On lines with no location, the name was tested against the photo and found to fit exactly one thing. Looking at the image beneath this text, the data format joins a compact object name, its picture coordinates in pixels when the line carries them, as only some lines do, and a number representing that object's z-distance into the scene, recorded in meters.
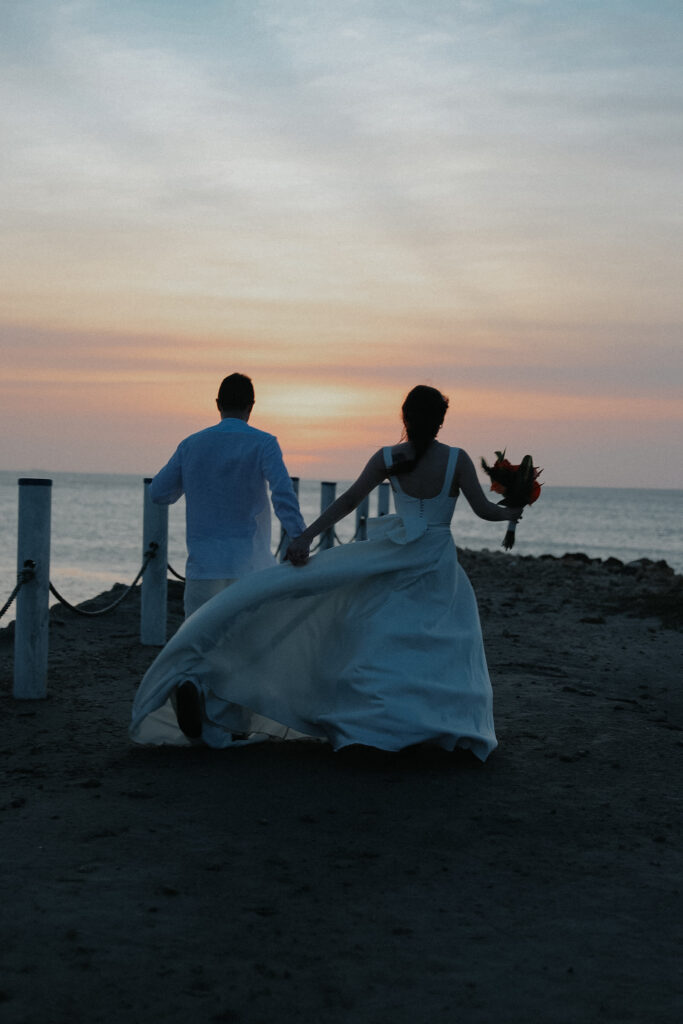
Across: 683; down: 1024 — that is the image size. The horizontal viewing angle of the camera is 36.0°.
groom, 6.07
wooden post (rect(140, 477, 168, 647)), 9.42
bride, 5.44
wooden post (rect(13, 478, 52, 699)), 6.93
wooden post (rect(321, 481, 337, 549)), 13.97
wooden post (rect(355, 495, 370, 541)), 15.57
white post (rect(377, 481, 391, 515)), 17.55
